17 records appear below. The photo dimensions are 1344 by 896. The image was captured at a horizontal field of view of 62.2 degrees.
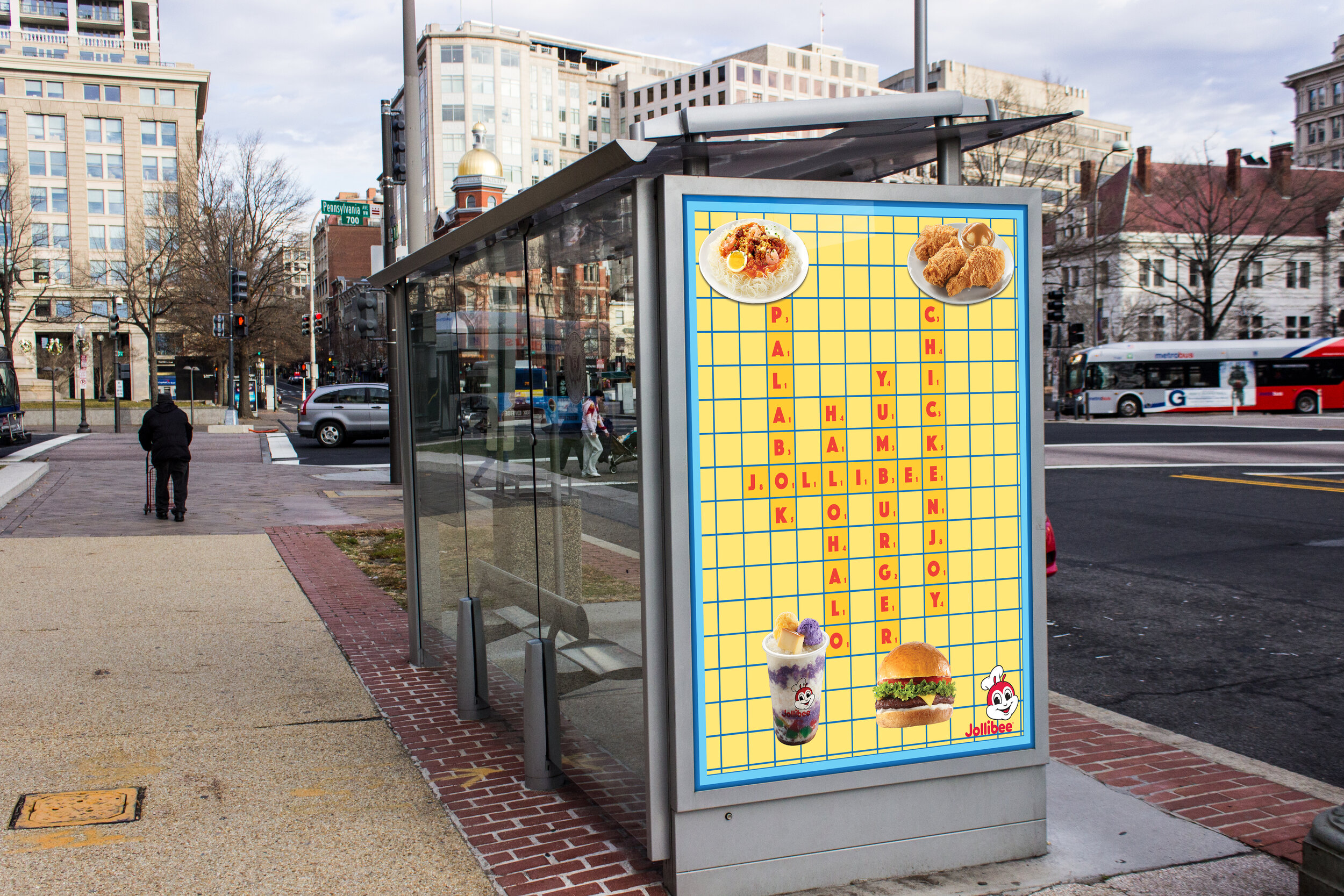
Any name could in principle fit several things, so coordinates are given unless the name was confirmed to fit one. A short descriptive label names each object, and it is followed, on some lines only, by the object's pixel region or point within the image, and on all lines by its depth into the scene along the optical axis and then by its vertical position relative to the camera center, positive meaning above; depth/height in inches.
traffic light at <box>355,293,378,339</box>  737.0 +59.3
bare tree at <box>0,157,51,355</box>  1897.1 +325.8
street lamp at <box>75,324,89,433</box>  1464.1 +105.9
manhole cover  165.0 -61.3
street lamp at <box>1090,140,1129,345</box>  1897.1 +294.5
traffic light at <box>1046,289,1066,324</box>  1398.9 +112.9
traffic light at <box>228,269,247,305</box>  1441.9 +156.2
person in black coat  545.0 -20.6
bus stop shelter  135.3 -12.9
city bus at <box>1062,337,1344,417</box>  1659.7 +26.0
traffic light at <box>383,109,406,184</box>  665.6 +156.6
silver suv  1176.8 -11.4
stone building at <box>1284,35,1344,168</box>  4623.5 +1187.3
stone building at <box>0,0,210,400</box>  3083.2 +729.1
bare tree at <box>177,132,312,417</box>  1978.3 +288.2
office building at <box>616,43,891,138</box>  4901.6 +1446.3
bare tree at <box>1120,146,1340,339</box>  2138.3 +375.8
